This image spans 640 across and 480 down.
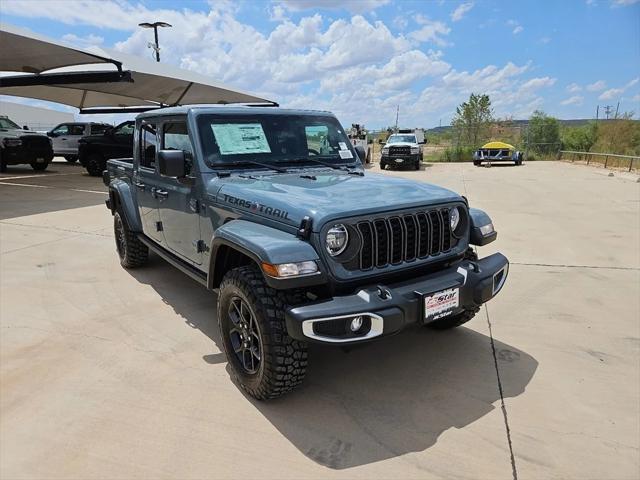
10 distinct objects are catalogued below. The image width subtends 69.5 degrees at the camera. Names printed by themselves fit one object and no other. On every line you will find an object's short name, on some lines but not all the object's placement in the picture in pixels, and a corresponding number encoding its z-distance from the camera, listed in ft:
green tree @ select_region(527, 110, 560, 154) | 97.35
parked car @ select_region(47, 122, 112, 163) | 60.18
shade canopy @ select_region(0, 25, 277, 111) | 41.27
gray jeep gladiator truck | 8.32
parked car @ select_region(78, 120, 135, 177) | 48.96
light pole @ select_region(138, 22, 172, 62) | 62.49
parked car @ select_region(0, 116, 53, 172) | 50.49
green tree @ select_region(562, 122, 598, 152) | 90.48
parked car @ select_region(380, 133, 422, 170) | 68.33
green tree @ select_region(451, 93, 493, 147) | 102.58
